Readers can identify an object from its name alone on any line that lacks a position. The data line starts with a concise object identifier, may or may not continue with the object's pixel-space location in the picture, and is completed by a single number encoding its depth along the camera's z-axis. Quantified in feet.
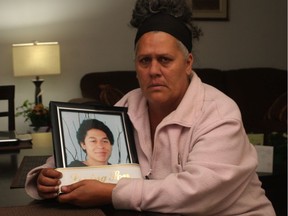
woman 2.95
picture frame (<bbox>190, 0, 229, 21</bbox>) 13.61
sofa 11.64
